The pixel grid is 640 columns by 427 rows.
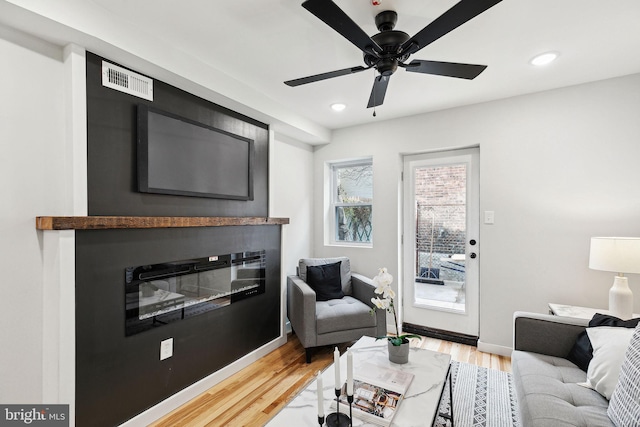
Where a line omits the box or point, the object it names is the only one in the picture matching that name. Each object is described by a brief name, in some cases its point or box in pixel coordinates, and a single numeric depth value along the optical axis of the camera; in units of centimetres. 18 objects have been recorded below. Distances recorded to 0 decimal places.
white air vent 176
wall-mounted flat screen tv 195
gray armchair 264
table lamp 195
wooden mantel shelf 150
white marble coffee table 126
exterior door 308
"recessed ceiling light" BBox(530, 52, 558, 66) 203
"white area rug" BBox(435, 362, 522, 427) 190
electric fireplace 188
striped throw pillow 112
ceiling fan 121
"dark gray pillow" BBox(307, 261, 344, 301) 305
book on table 127
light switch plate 286
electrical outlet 200
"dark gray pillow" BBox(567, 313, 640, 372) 161
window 372
